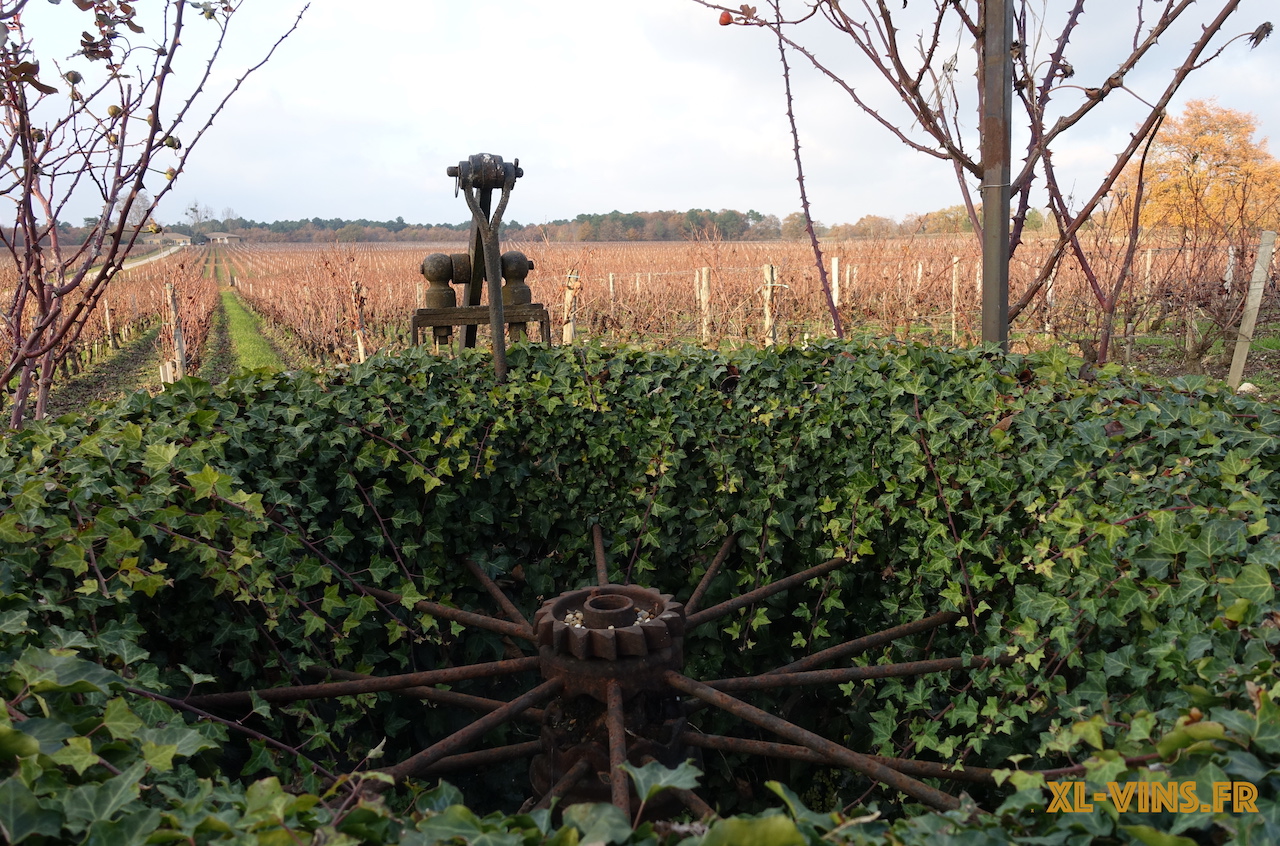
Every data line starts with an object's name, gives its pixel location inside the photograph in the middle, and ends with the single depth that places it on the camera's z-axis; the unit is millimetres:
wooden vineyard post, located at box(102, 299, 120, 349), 18592
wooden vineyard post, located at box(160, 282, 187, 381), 11150
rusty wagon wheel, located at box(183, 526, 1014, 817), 1956
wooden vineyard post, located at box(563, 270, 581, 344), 9680
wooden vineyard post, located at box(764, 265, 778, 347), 9279
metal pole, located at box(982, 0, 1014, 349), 2678
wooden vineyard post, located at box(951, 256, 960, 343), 14603
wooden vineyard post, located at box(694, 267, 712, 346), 12617
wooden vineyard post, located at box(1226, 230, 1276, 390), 8734
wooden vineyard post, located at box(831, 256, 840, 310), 13784
